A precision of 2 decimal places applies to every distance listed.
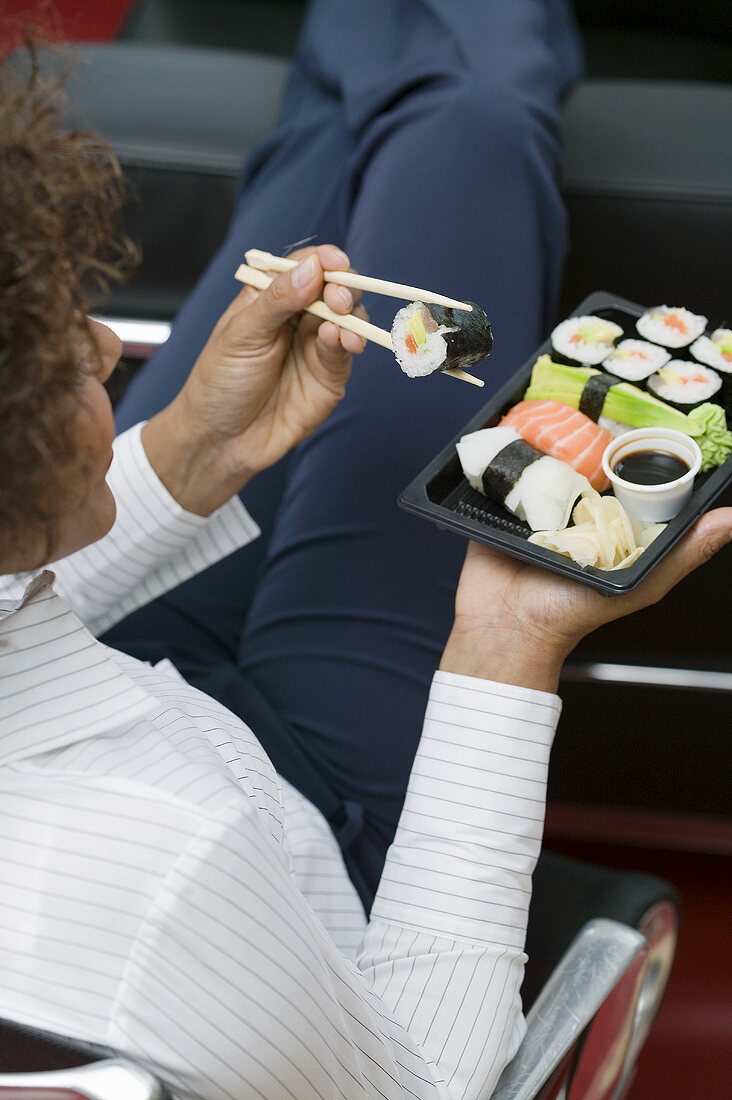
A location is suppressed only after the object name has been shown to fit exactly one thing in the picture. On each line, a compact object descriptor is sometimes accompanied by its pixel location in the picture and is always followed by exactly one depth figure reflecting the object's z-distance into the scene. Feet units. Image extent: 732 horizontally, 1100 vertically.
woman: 3.79
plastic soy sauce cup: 4.32
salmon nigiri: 4.43
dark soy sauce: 4.40
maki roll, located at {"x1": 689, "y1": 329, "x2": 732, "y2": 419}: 4.51
